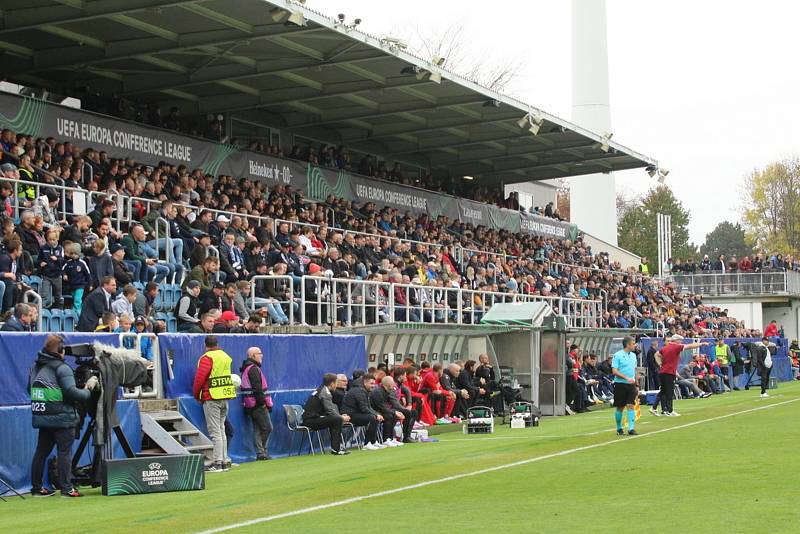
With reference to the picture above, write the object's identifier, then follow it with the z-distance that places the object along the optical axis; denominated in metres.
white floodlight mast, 65.81
